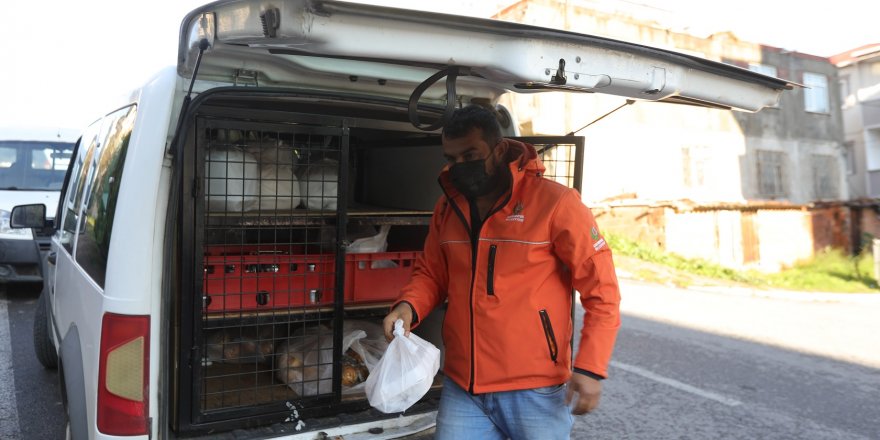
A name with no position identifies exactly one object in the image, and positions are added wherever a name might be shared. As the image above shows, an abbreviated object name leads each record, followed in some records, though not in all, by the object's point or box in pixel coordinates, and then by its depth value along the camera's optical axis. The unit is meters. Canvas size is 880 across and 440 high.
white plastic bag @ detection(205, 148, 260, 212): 2.96
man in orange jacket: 2.26
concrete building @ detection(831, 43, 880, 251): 30.89
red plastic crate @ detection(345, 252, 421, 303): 3.48
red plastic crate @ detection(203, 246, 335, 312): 3.01
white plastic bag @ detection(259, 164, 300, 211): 3.31
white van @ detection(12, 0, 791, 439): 2.11
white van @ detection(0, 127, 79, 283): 9.01
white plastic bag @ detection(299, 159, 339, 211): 3.38
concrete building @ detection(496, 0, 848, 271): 20.34
